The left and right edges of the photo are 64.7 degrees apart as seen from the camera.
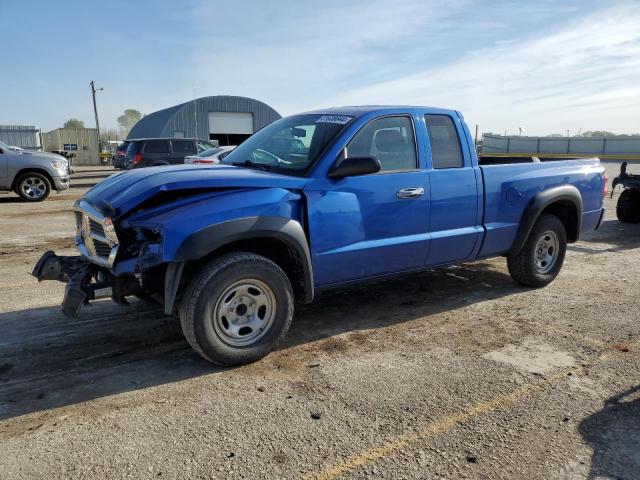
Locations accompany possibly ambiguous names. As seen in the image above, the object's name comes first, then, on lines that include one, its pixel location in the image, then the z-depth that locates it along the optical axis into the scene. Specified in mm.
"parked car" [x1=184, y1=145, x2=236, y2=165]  14086
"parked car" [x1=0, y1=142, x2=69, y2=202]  12984
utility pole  46975
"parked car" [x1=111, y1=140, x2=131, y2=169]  22562
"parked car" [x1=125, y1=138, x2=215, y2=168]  19078
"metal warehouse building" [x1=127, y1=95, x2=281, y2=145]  40969
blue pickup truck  3484
